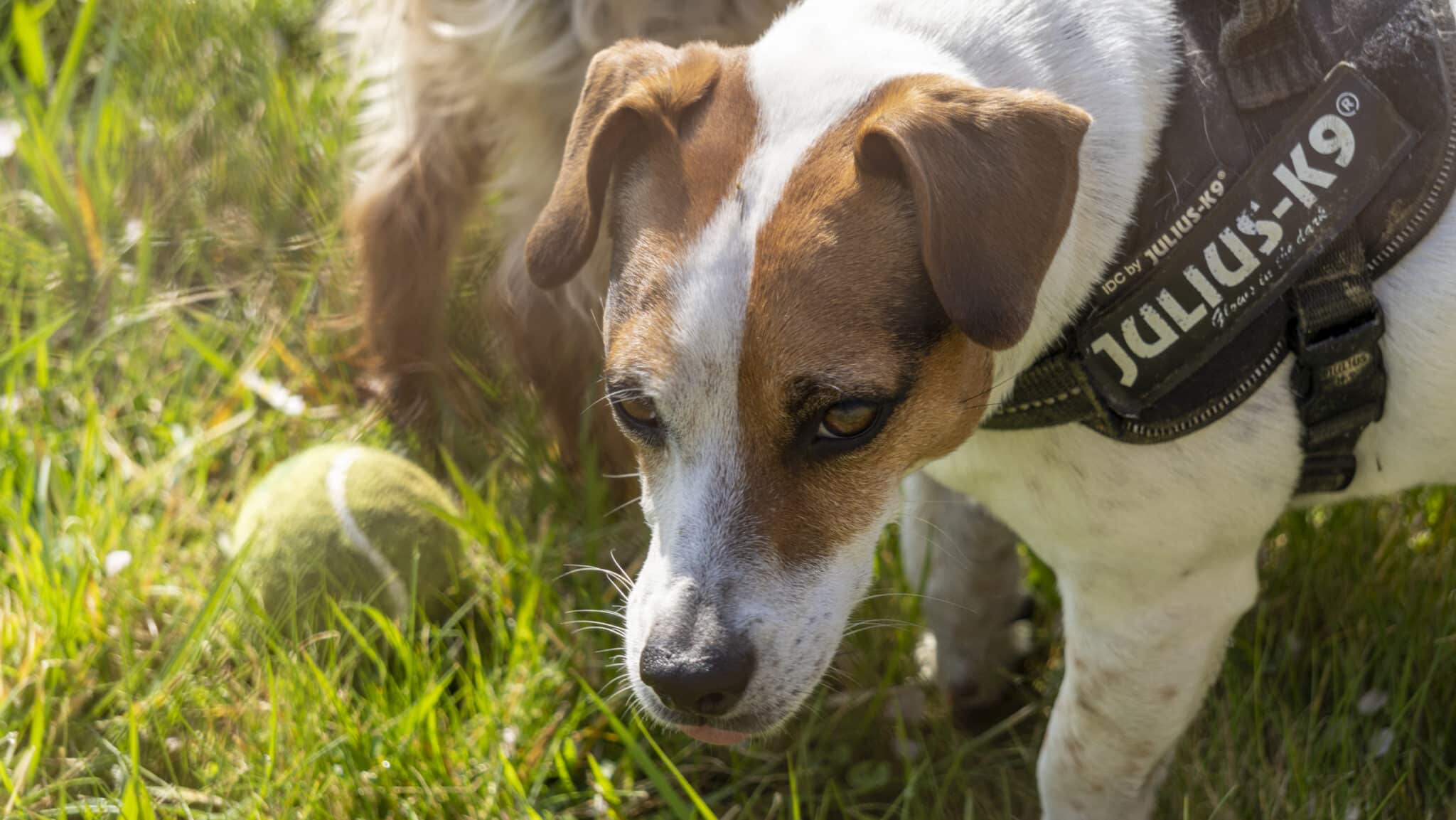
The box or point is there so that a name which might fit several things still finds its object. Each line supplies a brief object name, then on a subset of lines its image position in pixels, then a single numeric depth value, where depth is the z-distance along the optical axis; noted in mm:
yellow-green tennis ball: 2734
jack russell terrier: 1755
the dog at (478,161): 2727
